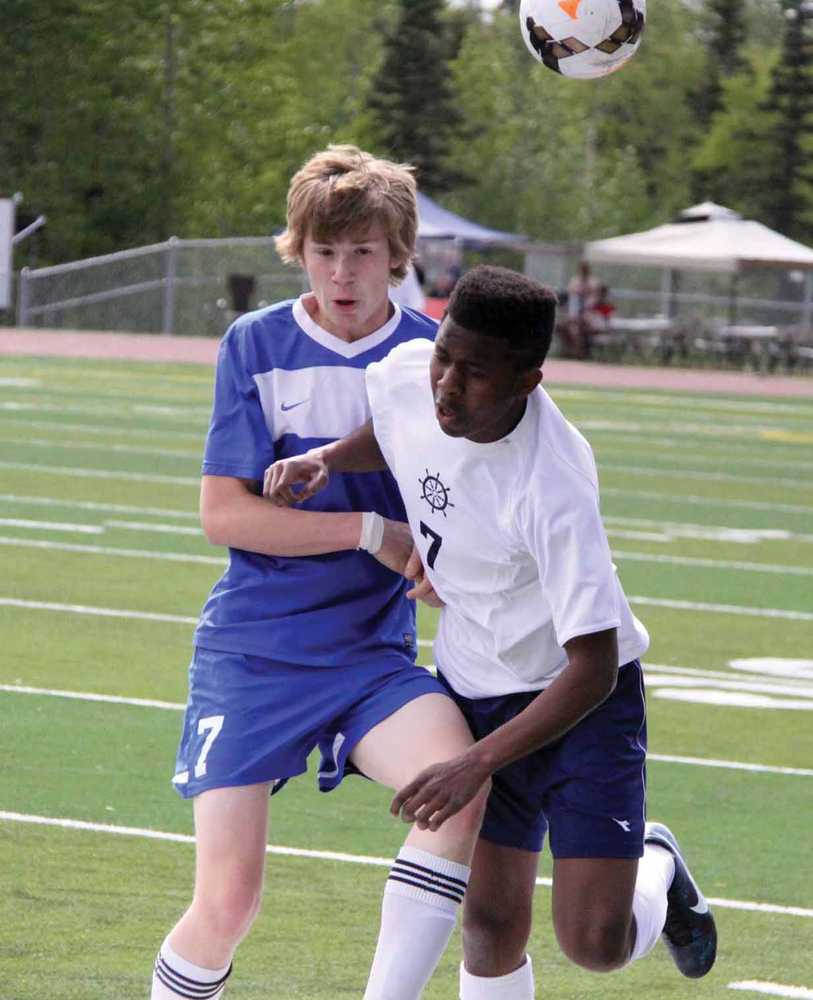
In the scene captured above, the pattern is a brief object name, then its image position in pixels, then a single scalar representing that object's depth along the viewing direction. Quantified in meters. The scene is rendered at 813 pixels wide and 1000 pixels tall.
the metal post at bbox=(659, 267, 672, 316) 47.38
